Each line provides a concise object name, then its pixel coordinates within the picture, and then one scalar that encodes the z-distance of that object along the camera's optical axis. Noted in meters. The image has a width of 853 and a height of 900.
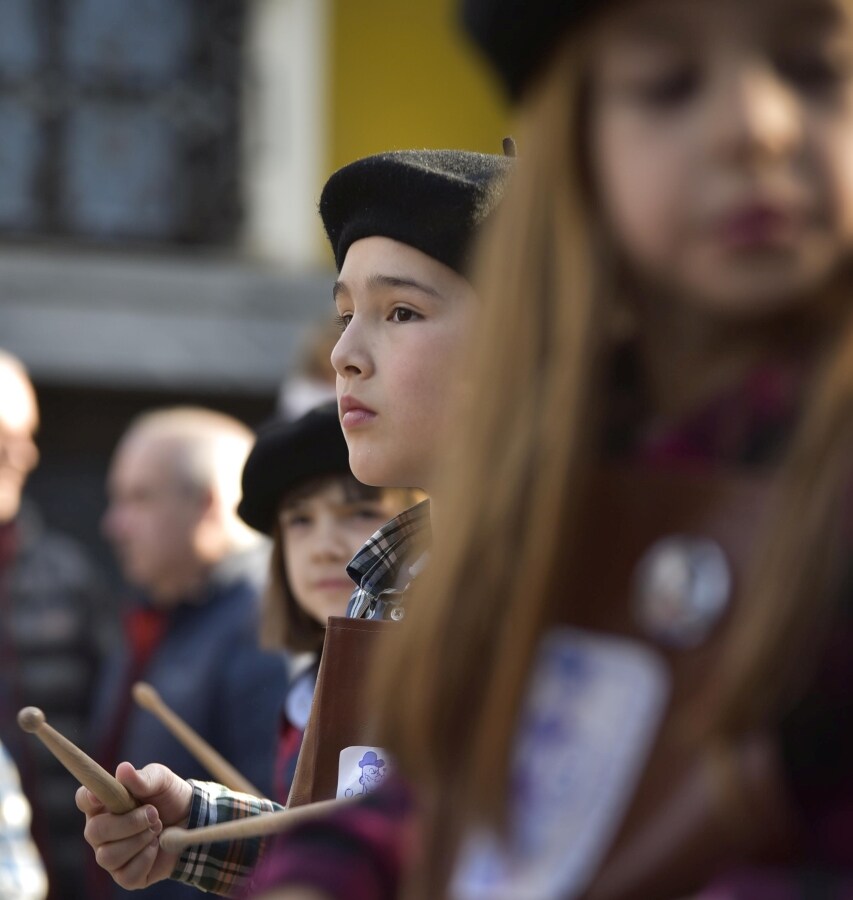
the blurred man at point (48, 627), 9.18
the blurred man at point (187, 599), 7.74
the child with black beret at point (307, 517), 5.23
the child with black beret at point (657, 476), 2.07
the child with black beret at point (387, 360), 3.59
